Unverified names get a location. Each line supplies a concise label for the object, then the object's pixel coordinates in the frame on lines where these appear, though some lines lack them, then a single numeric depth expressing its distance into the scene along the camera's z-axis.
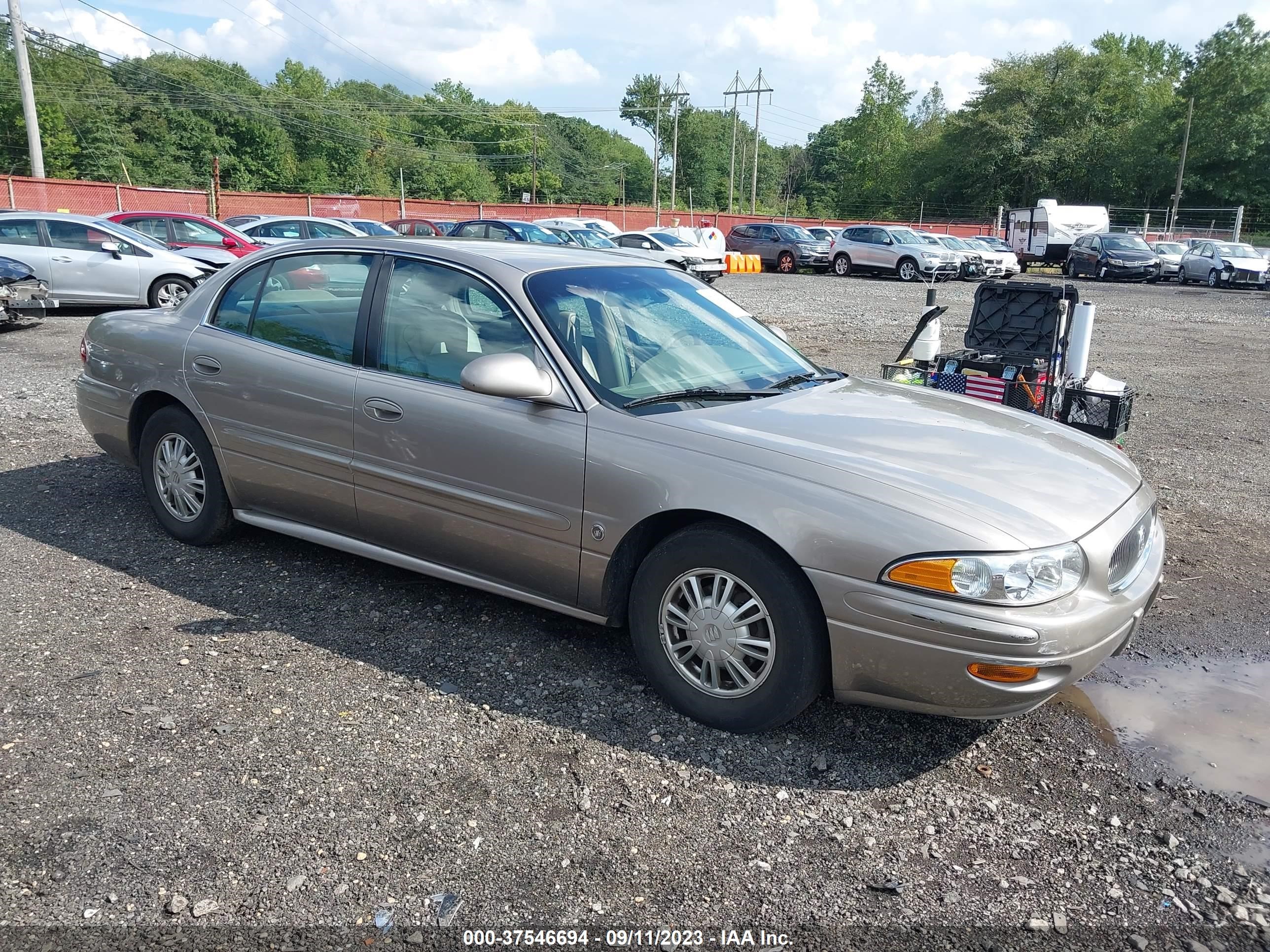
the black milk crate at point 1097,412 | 6.91
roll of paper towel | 7.50
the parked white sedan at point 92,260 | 13.91
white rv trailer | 37.31
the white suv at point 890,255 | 30.36
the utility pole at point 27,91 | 25.86
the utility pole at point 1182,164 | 56.66
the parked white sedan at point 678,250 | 27.50
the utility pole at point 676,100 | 68.50
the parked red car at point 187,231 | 16.55
